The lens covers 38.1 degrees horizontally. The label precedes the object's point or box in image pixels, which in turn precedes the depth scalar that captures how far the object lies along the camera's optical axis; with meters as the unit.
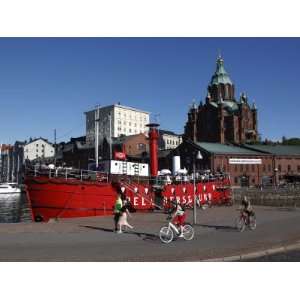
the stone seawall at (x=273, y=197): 63.38
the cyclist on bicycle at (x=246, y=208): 24.39
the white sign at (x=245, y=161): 114.94
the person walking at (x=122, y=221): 22.59
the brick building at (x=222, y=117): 138.00
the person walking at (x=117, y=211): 22.83
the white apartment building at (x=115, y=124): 192.00
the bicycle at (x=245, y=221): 23.93
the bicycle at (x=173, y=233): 19.12
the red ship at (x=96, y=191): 32.41
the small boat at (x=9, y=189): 132.54
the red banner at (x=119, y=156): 42.85
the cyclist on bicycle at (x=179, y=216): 19.97
